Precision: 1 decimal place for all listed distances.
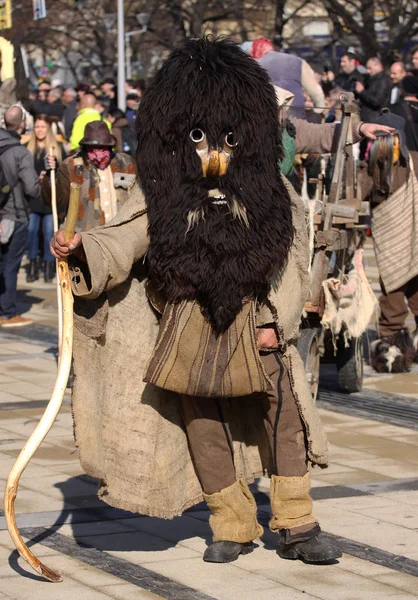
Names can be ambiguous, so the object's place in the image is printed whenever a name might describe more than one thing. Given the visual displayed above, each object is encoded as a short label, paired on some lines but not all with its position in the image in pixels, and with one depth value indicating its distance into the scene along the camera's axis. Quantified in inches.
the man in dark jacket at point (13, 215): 488.7
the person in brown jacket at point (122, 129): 693.5
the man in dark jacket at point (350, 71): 682.8
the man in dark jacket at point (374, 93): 610.9
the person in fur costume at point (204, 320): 192.1
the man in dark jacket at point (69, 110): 795.9
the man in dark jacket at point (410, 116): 432.5
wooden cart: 301.7
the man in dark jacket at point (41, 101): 777.7
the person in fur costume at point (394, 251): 373.7
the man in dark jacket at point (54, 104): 789.2
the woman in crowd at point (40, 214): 598.9
